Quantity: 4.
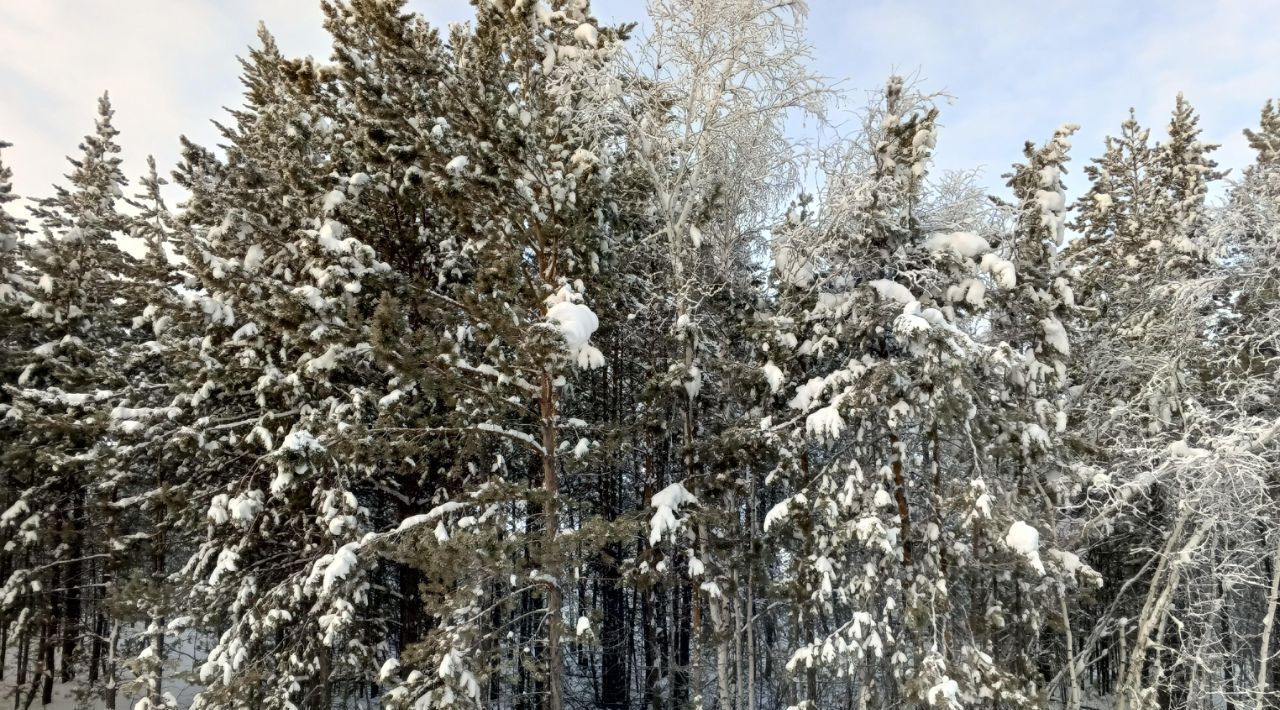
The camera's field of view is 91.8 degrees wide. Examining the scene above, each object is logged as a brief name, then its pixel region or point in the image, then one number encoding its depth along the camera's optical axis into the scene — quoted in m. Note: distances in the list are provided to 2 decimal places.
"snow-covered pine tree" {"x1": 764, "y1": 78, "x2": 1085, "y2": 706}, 7.82
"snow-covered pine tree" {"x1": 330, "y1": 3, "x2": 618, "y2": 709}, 7.46
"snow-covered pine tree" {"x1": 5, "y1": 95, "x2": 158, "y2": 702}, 11.52
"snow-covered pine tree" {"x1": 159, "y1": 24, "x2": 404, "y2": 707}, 8.91
